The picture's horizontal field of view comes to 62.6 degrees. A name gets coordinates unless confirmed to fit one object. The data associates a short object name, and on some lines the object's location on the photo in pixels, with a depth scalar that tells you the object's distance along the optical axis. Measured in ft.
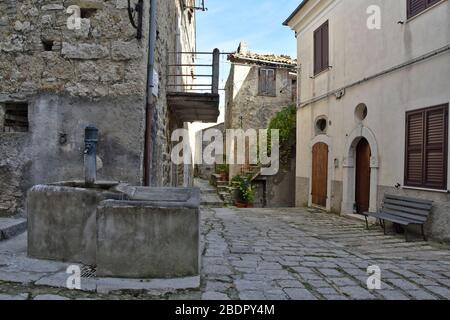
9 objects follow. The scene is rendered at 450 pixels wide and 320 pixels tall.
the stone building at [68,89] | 17.12
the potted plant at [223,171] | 52.75
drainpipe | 17.93
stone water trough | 10.20
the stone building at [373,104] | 19.85
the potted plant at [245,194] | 43.50
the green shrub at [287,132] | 45.91
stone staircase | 38.68
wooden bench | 19.60
